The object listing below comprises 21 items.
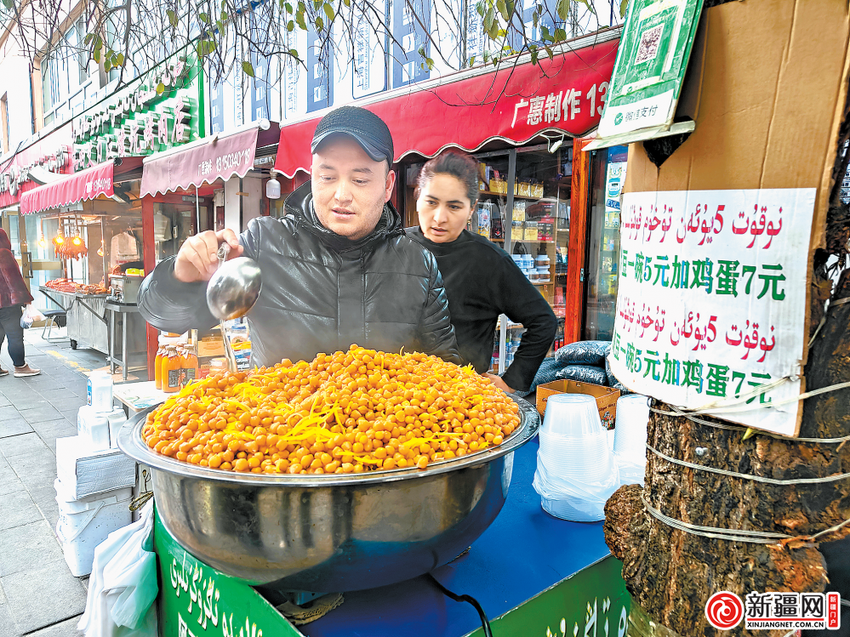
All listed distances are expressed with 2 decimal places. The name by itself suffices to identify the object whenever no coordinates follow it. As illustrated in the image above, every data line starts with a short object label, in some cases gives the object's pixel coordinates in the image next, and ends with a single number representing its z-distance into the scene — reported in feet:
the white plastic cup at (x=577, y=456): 5.31
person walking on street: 21.99
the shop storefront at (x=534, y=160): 8.54
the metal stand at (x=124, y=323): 21.04
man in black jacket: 6.70
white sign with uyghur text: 2.63
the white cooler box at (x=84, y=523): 9.32
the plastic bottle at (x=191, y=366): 14.02
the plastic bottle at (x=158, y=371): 13.33
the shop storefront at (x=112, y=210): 22.68
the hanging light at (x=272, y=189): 21.19
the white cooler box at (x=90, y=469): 9.20
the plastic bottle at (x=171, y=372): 13.24
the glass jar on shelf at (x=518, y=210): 15.10
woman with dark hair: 9.08
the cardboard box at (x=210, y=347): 15.99
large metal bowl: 3.28
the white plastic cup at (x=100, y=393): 10.25
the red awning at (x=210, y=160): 14.52
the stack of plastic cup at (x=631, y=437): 5.80
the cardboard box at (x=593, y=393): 9.23
